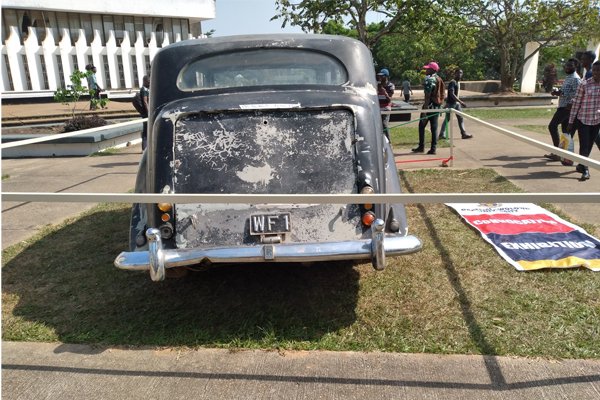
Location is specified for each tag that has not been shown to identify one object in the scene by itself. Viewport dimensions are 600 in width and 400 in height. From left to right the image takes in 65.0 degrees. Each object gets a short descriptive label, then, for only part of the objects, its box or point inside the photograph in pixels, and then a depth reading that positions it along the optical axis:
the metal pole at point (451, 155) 7.66
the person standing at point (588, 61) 6.92
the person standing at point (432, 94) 8.88
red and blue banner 3.89
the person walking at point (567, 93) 7.13
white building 23.50
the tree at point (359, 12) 13.13
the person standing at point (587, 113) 6.21
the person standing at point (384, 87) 8.44
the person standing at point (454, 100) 10.06
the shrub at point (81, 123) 12.33
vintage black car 2.95
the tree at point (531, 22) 19.44
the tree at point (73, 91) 15.15
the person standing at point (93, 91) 17.64
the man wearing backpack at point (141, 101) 9.21
